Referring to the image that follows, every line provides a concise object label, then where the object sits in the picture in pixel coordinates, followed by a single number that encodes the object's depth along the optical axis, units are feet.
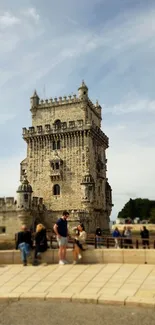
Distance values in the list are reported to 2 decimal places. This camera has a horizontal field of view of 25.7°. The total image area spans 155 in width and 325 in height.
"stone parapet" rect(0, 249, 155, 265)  43.21
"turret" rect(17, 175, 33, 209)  124.33
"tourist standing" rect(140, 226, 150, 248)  58.54
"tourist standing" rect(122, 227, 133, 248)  61.21
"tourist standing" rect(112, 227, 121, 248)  59.92
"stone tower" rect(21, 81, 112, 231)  135.74
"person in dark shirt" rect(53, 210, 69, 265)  43.37
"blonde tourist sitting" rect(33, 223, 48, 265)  43.51
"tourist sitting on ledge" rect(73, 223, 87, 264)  44.01
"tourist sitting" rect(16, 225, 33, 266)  43.27
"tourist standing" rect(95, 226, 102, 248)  51.62
